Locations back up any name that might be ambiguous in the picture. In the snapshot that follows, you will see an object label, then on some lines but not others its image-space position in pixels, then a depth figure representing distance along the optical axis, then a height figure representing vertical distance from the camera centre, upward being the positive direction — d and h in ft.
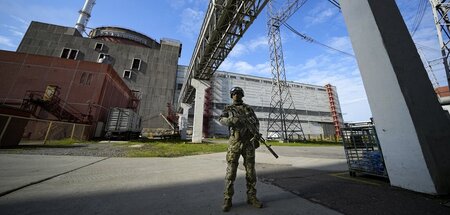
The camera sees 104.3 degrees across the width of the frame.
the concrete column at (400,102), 8.71 +2.72
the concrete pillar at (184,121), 73.51 +12.41
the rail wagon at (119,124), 58.44 +8.27
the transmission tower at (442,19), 34.77 +26.99
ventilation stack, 124.76 +96.73
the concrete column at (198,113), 52.45 +10.74
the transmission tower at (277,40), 75.33 +48.57
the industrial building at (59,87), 54.34 +20.06
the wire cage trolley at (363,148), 11.80 +0.30
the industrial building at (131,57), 101.71 +54.58
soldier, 7.51 +0.21
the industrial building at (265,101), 116.14 +36.88
